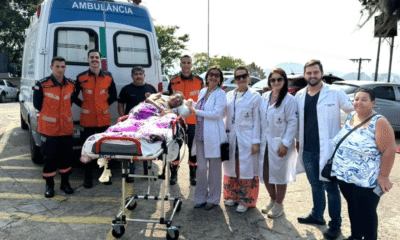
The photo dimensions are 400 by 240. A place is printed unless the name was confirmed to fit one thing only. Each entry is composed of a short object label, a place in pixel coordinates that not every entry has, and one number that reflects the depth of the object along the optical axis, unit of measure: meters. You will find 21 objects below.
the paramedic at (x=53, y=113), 4.57
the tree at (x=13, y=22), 29.88
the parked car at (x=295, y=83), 9.02
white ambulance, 5.16
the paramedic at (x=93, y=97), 4.92
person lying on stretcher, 4.32
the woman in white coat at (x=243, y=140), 4.02
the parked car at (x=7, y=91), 21.63
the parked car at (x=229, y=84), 14.04
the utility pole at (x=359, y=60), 30.14
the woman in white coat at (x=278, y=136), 3.82
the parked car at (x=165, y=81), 22.38
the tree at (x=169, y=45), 31.94
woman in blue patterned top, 2.88
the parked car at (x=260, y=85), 10.95
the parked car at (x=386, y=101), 9.16
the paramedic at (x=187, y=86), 5.31
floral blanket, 3.19
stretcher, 3.13
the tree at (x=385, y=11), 10.41
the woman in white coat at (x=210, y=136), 4.14
